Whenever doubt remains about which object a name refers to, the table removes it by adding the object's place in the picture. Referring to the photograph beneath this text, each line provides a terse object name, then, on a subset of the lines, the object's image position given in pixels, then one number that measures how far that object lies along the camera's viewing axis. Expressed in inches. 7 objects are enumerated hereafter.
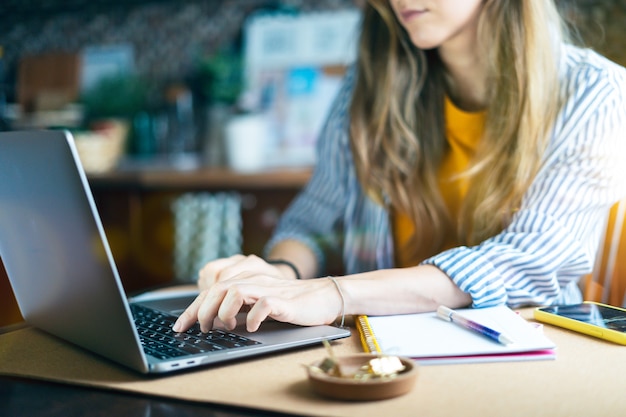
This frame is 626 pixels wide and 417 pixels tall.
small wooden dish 25.7
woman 39.3
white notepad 30.9
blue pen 31.7
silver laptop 27.1
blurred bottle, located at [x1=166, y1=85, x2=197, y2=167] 119.0
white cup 105.7
